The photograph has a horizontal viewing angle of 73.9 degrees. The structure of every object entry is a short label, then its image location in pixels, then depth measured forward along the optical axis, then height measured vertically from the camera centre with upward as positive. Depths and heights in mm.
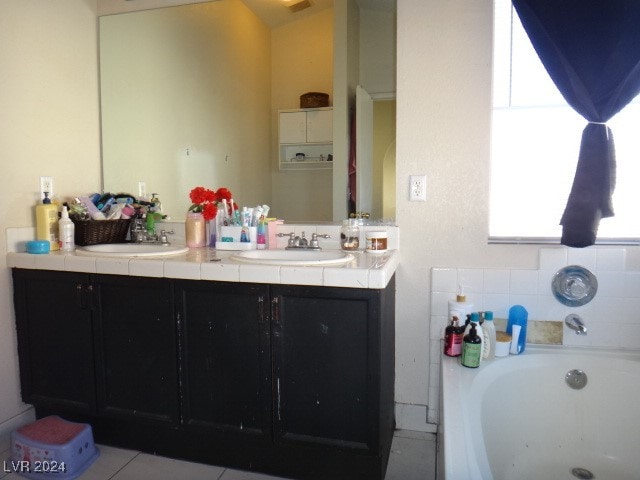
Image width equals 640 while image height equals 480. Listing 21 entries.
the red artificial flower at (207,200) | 1974 +49
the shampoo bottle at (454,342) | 1614 -502
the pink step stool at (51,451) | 1583 -911
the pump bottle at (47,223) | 1896 -55
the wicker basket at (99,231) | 1987 -98
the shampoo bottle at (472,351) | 1514 -506
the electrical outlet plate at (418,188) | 1848 +94
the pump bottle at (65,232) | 1917 -96
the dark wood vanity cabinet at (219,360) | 1458 -562
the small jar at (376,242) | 1785 -135
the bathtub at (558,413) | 1483 -745
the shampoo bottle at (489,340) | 1595 -491
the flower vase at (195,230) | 1983 -92
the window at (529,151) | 1806 +254
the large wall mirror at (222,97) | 1953 +579
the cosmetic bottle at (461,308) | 1700 -395
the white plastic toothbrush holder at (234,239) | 1902 -131
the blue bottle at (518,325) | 1676 -460
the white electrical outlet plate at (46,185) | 1949 +118
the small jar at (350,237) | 1880 -120
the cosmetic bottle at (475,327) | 1559 -431
